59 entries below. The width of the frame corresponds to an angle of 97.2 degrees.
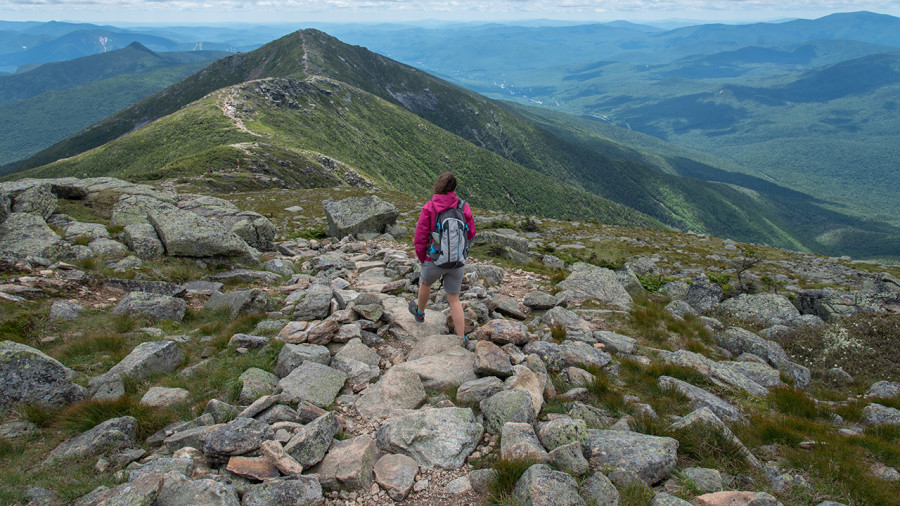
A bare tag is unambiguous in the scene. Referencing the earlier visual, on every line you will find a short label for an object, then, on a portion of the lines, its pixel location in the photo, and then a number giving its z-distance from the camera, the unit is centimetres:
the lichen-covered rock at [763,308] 1477
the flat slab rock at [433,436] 549
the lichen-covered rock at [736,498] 432
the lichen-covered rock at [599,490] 445
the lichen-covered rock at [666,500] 432
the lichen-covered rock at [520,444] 507
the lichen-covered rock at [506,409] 598
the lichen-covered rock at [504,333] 886
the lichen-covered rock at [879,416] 718
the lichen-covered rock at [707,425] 543
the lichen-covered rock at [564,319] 1047
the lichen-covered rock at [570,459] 490
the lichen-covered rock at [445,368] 741
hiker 858
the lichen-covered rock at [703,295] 1609
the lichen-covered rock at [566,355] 819
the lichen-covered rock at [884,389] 890
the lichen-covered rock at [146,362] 711
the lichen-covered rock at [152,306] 971
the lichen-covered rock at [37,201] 1526
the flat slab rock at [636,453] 499
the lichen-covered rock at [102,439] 536
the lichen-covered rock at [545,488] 434
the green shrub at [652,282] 1866
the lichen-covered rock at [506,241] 2136
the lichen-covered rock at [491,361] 731
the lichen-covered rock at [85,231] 1393
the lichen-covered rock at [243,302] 1045
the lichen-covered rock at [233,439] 515
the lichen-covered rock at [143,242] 1354
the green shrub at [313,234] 2468
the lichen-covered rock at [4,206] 1341
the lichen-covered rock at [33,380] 627
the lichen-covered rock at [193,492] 424
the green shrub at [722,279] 1806
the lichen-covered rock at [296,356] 766
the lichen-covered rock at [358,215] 2356
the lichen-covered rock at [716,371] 823
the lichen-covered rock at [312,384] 672
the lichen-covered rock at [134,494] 415
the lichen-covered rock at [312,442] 517
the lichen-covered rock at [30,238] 1235
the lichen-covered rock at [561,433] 545
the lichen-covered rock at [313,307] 1001
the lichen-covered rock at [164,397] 646
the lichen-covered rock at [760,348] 1018
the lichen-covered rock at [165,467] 479
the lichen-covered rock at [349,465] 494
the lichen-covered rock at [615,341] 951
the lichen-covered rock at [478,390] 677
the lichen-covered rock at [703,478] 481
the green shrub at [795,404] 729
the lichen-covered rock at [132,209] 1585
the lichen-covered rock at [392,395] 666
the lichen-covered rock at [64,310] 899
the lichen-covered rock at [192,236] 1389
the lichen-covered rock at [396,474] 494
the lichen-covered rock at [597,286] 1396
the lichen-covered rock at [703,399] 677
